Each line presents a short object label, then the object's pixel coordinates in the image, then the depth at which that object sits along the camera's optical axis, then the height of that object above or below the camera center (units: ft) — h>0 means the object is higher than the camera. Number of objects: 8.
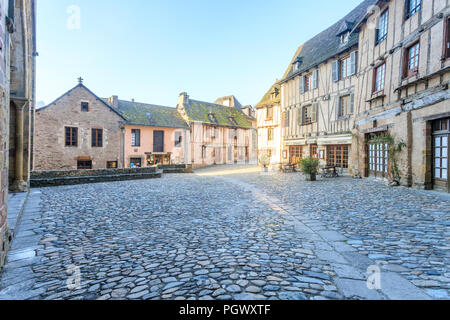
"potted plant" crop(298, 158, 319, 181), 36.94 -1.44
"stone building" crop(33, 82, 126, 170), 58.18 +5.76
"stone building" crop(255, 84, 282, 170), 70.28 +9.96
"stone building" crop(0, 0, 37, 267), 22.07 +5.07
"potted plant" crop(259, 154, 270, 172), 62.70 -1.16
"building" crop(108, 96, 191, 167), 71.41 +6.73
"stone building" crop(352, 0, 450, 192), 22.95 +7.65
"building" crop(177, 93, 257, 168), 84.43 +8.99
